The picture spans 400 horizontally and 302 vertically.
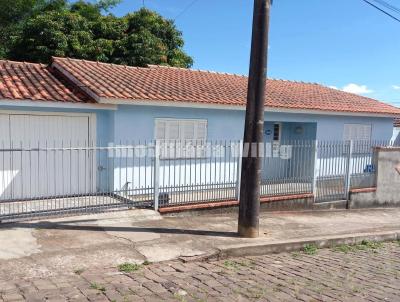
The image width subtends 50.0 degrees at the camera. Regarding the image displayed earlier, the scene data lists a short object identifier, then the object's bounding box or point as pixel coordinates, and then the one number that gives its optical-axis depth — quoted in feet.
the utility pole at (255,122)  23.08
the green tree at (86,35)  54.39
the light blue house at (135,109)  30.35
